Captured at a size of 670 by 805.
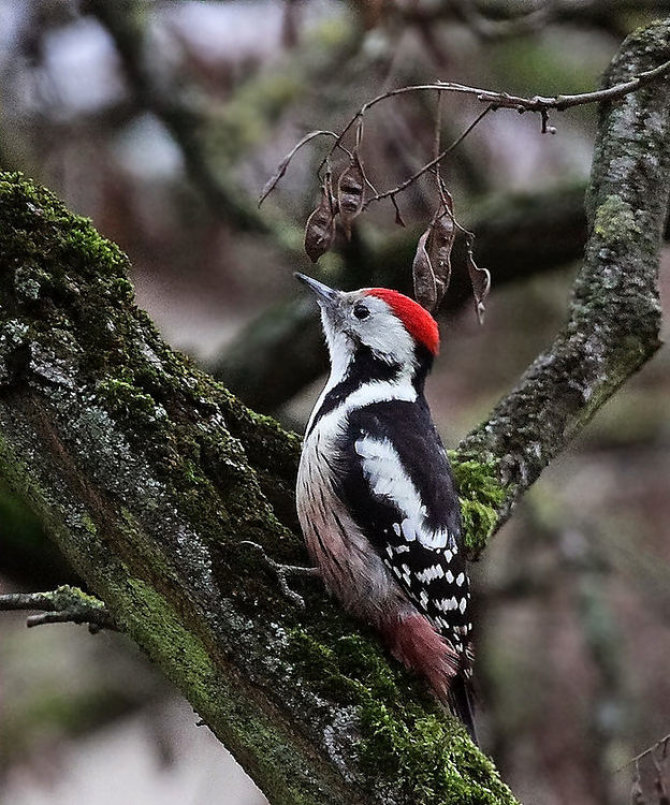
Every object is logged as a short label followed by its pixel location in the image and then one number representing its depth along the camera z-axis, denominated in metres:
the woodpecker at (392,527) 5.29
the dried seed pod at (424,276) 4.94
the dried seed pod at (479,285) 5.02
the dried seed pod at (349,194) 5.01
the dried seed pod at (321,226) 4.90
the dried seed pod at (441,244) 5.03
